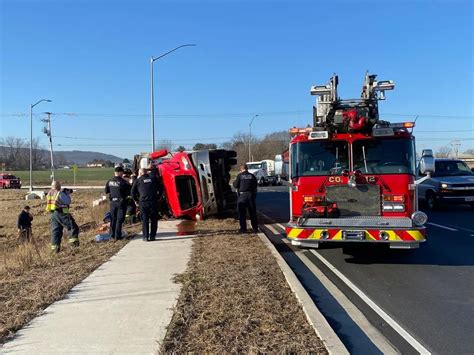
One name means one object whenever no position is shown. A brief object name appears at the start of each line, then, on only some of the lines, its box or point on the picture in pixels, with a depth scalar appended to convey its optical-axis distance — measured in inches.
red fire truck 337.4
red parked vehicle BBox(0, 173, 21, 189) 2390.5
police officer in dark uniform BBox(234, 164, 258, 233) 480.7
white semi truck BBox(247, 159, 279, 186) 1911.9
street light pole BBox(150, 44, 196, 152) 1078.4
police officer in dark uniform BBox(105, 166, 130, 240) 445.7
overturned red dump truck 542.6
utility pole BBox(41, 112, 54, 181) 1993.0
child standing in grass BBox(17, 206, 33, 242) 684.7
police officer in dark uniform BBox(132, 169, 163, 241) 436.5
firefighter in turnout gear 437.7
